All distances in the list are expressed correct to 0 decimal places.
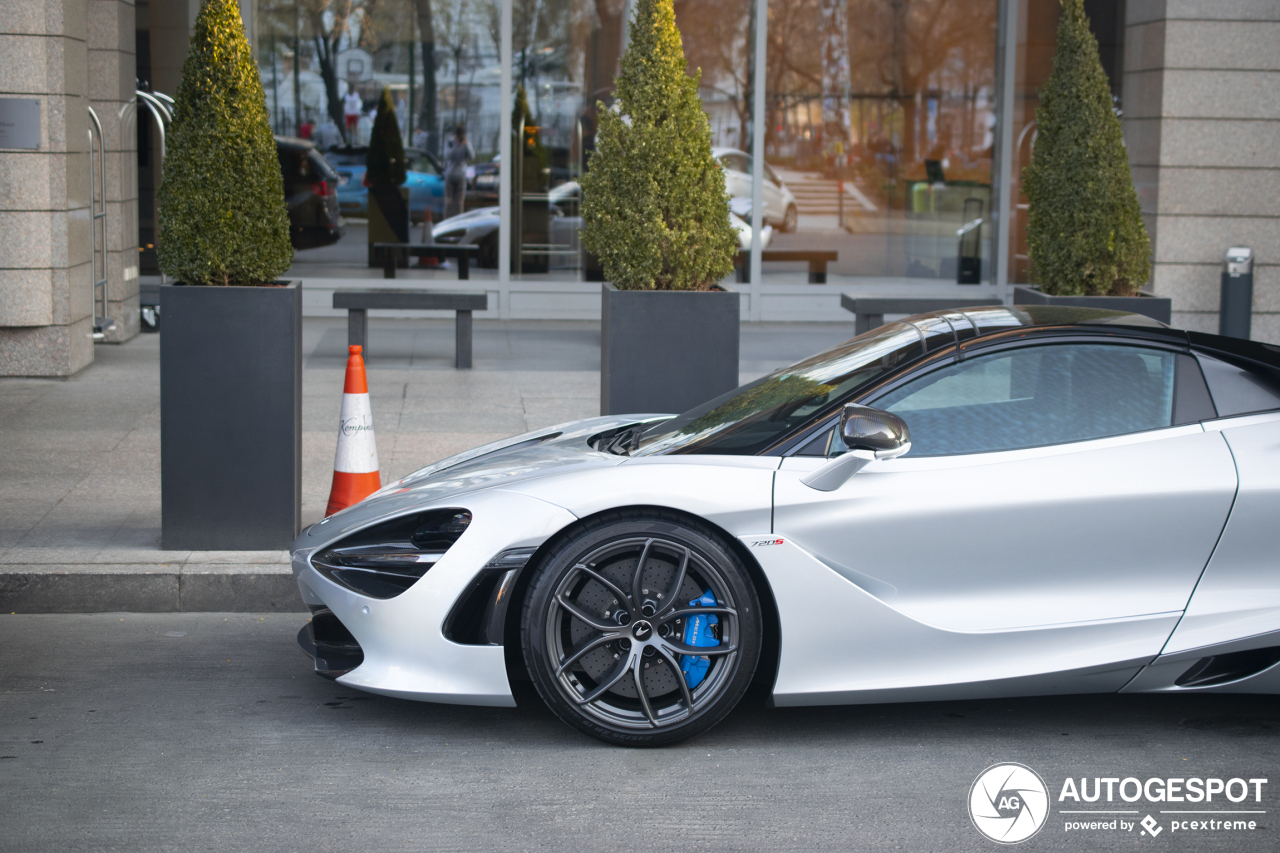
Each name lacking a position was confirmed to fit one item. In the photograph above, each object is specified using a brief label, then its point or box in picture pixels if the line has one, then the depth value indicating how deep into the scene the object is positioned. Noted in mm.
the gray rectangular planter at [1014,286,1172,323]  7148
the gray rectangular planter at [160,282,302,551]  5746
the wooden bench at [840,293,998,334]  9740
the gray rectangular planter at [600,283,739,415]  6387
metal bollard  11336
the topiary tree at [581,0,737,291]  6398
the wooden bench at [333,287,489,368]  10969
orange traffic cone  5957
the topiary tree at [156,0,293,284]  5816
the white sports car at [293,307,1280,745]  3926
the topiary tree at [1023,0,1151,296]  7254
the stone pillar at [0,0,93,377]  9578
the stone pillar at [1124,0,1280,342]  11508
